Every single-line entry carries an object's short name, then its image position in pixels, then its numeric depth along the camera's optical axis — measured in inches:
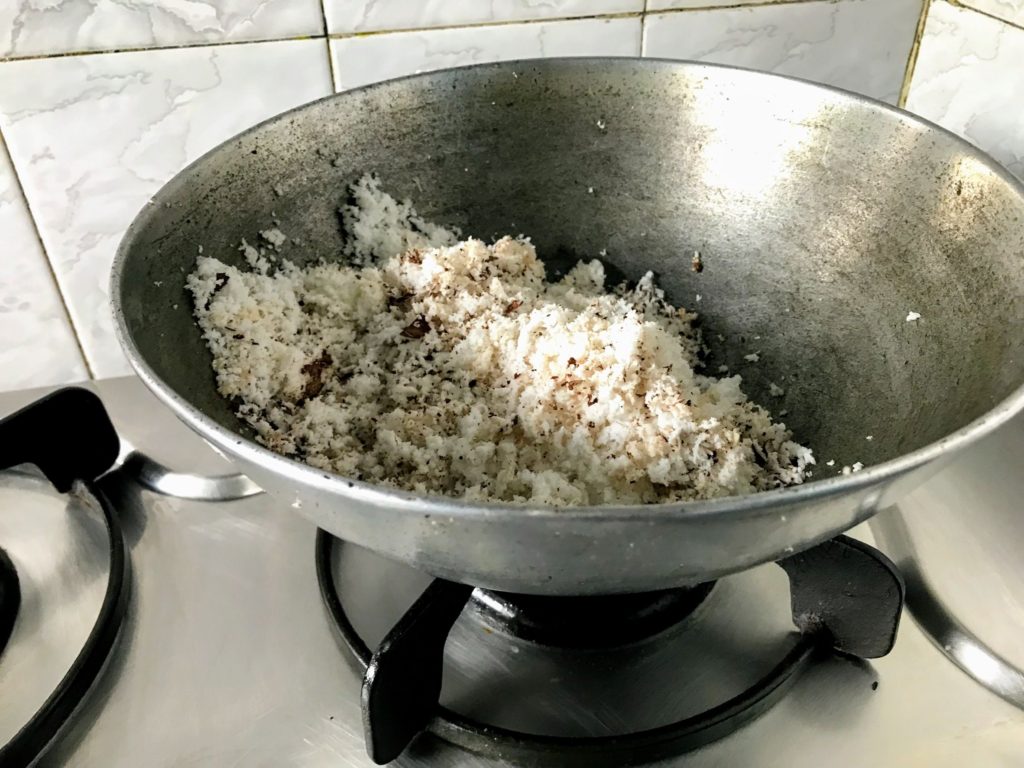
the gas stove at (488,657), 17.7
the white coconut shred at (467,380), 20.0
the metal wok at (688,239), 12.8
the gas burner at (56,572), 18.8
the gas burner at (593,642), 16.9
